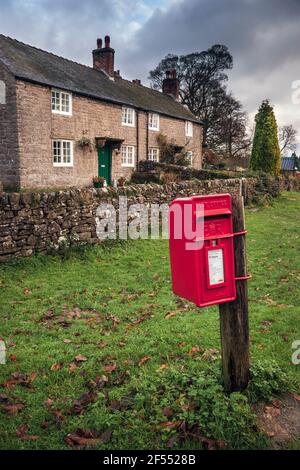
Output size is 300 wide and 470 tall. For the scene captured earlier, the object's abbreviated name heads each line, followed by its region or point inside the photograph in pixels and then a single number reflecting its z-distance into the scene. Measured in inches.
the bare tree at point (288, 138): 2507.5
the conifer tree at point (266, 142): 898.7
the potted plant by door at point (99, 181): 831.1
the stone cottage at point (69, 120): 668.7
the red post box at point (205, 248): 119.1
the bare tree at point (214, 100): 1861.5
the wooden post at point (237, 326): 129.8
